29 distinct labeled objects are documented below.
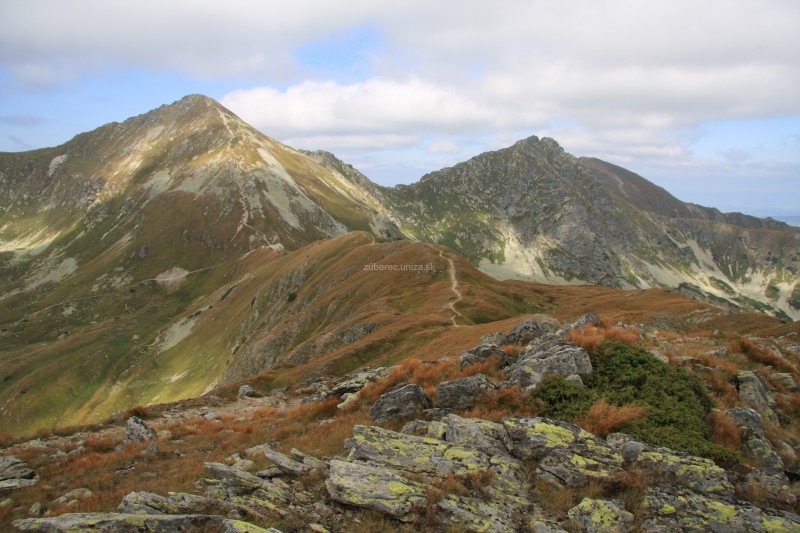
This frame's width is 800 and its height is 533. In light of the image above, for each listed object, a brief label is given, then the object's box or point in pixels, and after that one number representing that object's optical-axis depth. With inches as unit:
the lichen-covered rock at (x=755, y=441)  501.0
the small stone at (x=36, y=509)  519.1
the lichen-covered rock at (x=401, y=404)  682.8
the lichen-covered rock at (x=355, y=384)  1072.0
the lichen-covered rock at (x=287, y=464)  521.2
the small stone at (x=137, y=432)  851.4
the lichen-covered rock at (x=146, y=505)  434.0
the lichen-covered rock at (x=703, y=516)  407.5
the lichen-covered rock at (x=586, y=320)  1004.8
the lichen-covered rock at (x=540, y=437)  514.3
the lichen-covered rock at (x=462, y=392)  681.0
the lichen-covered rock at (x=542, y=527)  410.9
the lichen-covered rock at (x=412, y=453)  496.4
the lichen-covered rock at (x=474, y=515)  410.9
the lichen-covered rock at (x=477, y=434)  531.5
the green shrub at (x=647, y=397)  529.3
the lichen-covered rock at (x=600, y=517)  408.3
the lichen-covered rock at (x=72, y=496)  539.0
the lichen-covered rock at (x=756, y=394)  621.3
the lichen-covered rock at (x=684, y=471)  452.8
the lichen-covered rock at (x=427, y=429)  577.7
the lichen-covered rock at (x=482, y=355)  853.0
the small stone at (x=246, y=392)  1439.5
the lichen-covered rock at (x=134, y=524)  387.9
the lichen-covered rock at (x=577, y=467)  466.9
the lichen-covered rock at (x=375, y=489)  425.1
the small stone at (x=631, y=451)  493.7
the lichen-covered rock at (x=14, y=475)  593.9
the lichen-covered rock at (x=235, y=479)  478.6
